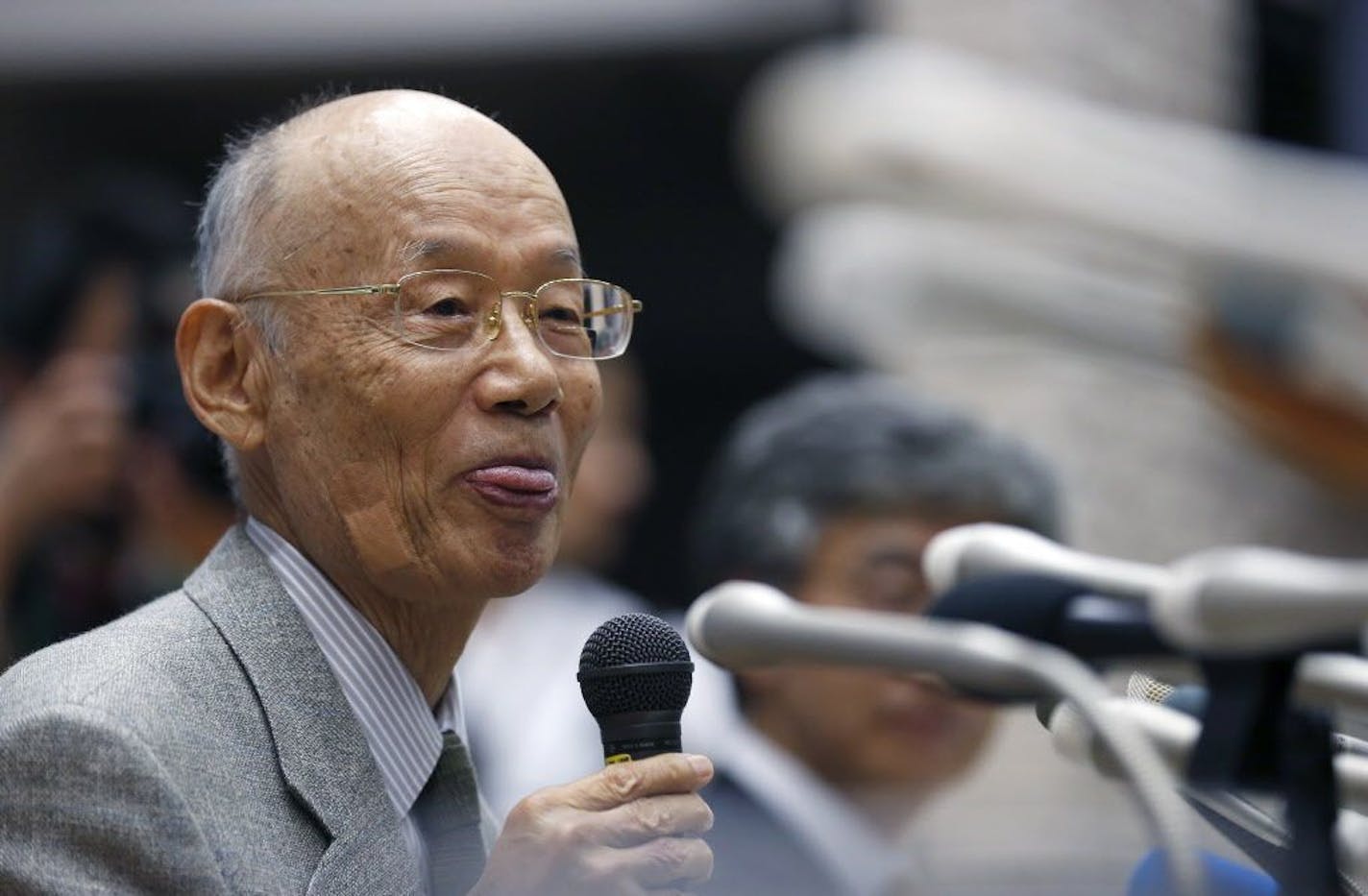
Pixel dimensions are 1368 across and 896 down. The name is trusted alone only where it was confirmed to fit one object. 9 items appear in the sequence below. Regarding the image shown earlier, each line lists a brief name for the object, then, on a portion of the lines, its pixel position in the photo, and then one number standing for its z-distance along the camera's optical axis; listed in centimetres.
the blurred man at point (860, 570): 940
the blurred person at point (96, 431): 947
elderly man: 535
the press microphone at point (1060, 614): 428
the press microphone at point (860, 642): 427
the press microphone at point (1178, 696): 501
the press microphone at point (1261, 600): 368
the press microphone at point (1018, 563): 431
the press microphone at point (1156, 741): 462
